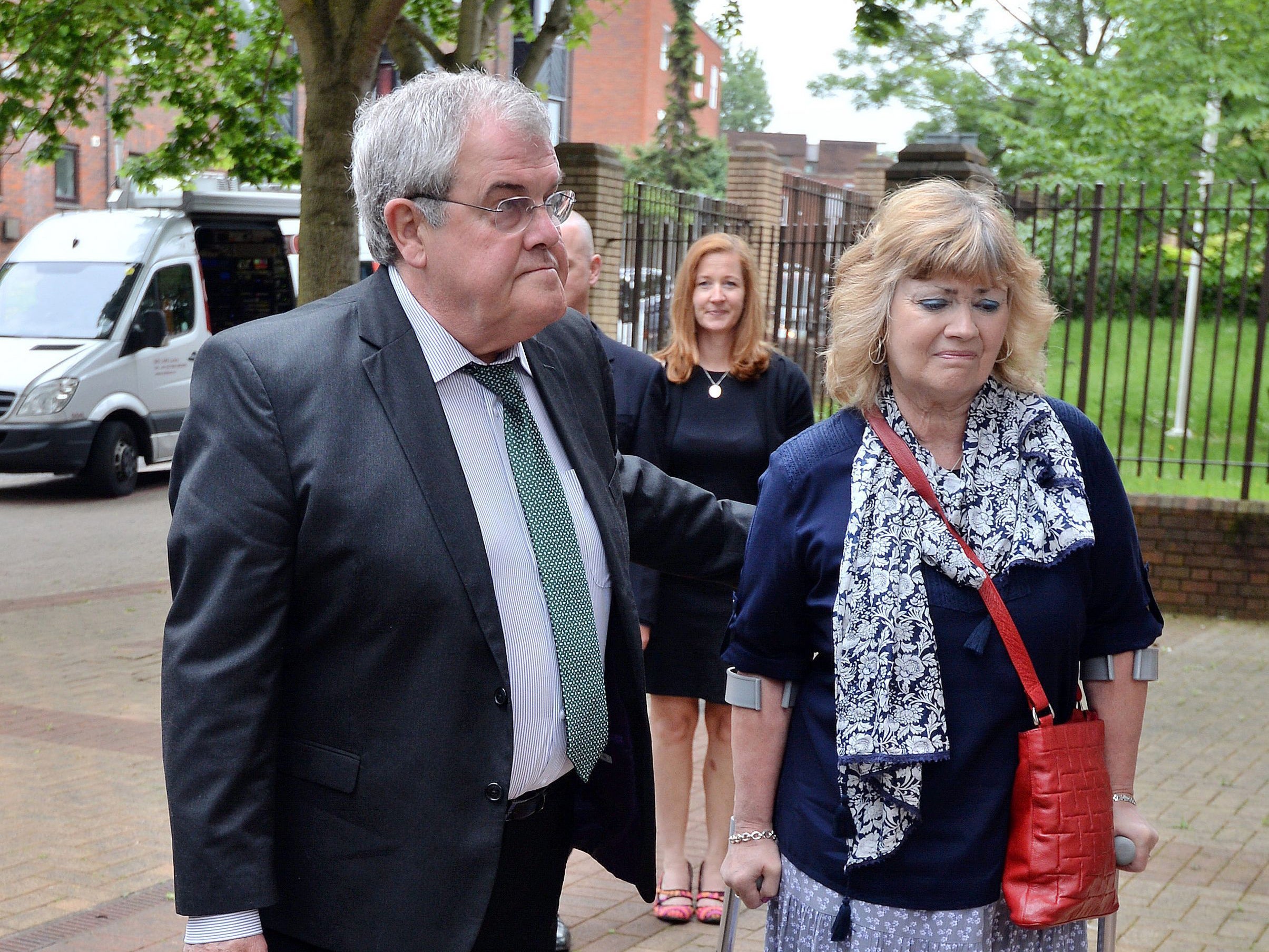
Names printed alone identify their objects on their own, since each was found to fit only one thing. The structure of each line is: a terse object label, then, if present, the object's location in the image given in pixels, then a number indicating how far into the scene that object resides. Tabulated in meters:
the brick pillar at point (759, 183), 18.36
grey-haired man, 1.97
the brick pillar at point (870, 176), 21.67
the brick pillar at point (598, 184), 11.50
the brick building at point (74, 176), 26.36
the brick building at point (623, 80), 48.12
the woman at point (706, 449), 4.38
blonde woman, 2.28
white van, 13.49
